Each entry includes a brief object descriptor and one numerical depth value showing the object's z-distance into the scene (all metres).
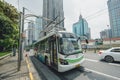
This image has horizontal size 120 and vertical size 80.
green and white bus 3.73
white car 5.42
